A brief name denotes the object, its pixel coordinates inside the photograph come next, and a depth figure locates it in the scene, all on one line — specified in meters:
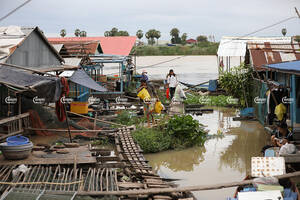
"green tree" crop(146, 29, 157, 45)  88.31
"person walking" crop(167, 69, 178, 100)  18.42
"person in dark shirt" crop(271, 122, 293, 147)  8.66
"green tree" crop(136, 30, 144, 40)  82.12
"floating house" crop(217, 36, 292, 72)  22.23
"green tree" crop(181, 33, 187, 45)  93.27
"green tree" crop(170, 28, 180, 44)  93.31
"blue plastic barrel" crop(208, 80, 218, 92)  23.50
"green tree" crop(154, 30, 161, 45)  88.62
